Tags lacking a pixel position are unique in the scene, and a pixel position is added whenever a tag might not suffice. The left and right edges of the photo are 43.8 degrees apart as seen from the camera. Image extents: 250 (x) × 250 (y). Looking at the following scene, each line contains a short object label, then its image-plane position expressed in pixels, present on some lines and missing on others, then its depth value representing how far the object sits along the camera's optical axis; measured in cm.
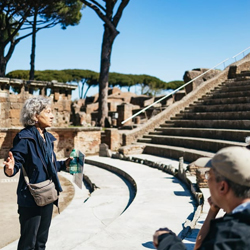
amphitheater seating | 944
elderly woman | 257
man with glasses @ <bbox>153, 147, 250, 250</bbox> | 118
